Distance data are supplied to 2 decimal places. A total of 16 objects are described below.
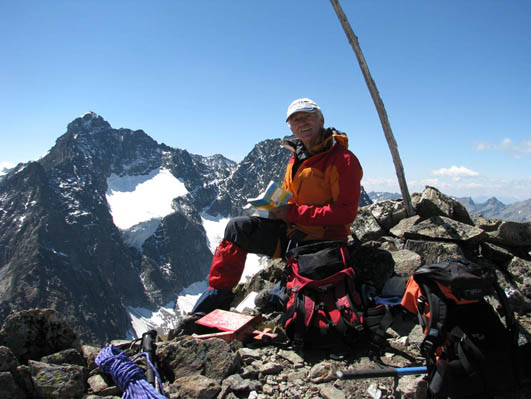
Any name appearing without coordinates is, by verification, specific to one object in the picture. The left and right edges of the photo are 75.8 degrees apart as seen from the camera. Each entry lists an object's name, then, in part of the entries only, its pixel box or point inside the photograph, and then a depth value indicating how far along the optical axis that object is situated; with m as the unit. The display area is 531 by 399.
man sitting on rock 5.17
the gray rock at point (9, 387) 2.70
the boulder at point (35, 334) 3.54
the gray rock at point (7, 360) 2.81
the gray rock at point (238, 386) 3.44
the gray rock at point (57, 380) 3.01
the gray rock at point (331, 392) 3.31
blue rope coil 3.18
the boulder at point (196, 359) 3.73
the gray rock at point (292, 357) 4.05
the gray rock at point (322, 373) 3.62
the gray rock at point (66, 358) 3.49
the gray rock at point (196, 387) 3.25
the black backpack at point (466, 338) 2.92
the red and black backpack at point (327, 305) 4.06
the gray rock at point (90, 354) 3.98
